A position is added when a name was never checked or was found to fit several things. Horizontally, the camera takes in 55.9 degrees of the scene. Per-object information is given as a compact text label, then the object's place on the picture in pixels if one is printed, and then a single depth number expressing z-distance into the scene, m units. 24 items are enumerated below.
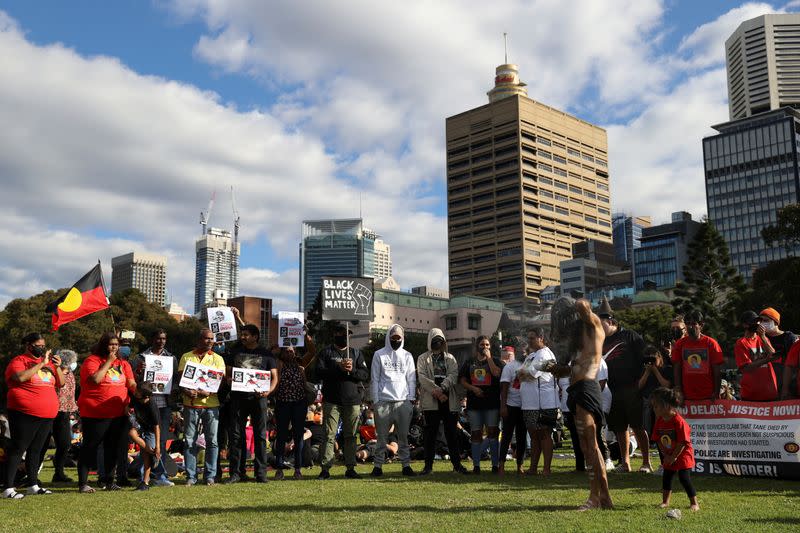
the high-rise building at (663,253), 165.12
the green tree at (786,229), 40.38
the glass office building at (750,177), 167.62
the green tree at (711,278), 51.56
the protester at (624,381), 10.32
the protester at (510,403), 11.12
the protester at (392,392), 11.02
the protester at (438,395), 11.12
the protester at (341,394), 11.02
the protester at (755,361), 9.55
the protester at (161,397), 10.45
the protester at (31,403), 9.16
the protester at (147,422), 10.13
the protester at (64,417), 11.16
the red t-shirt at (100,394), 9.63
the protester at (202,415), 10.12
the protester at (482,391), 11.36
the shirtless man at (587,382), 6.96
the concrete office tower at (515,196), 170.88
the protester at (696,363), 9.75
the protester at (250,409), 10.24
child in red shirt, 7.17
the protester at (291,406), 11.27
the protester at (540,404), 10.45
